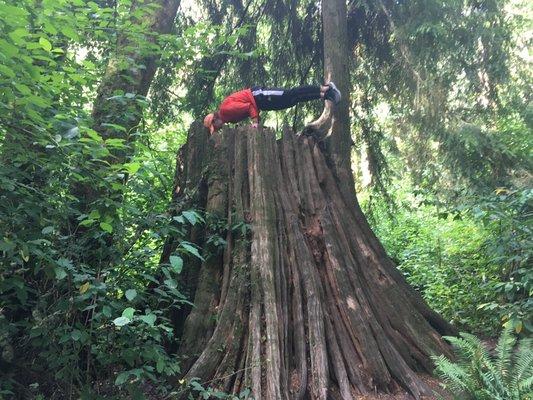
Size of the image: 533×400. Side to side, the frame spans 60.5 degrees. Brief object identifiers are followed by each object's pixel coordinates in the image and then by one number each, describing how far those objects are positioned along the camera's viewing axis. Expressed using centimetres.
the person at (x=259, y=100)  575
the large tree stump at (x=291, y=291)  385
